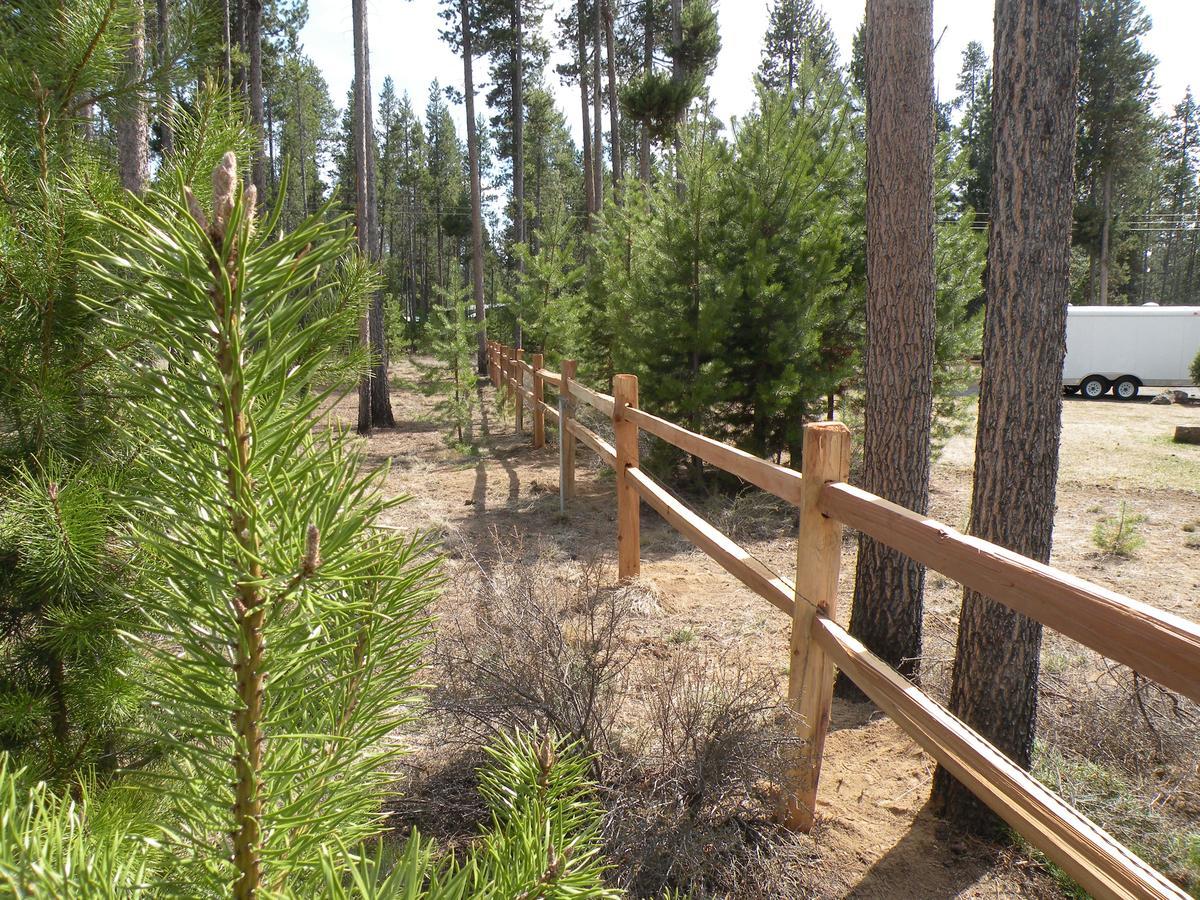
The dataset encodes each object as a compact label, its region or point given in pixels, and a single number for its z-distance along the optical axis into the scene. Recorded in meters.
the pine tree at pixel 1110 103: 26.23
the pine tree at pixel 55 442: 1.03
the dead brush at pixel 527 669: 2.35
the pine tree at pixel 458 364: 11.68
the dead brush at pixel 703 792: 2.02
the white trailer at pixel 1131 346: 20.05
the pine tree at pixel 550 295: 14.88
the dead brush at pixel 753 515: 6.80
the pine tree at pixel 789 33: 29.64
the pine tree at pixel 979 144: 26.49
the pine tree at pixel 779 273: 7.22
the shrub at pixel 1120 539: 6.16
